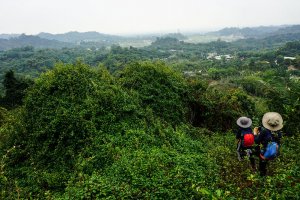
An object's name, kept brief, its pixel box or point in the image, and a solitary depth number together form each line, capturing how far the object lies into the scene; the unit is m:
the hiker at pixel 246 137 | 7.91
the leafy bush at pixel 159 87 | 13.45
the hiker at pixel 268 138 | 6.96
